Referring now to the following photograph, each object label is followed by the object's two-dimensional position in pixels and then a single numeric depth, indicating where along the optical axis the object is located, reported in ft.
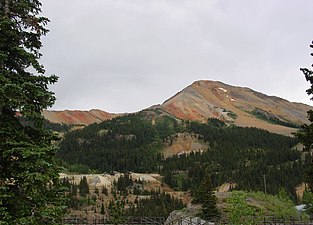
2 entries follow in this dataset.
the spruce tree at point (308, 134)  61.98
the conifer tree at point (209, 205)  179.93
